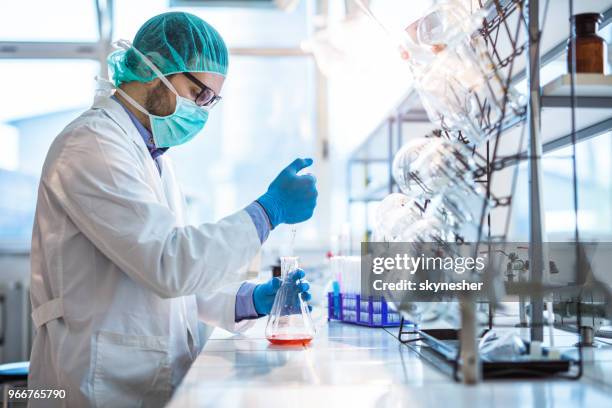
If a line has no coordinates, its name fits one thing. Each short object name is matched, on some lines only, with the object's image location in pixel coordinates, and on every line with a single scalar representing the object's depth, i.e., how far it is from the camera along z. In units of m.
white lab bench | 0.87
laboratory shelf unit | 0.96
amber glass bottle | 1.21
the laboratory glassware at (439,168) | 1.09
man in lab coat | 1.21
